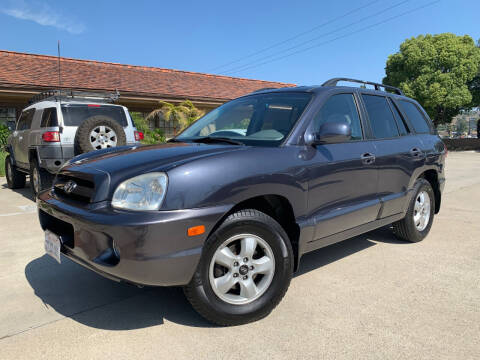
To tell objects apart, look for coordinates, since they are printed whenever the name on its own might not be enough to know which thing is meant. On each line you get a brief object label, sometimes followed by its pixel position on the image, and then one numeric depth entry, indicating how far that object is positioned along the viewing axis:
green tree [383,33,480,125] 25.50
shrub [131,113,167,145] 15.27
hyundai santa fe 2.24
